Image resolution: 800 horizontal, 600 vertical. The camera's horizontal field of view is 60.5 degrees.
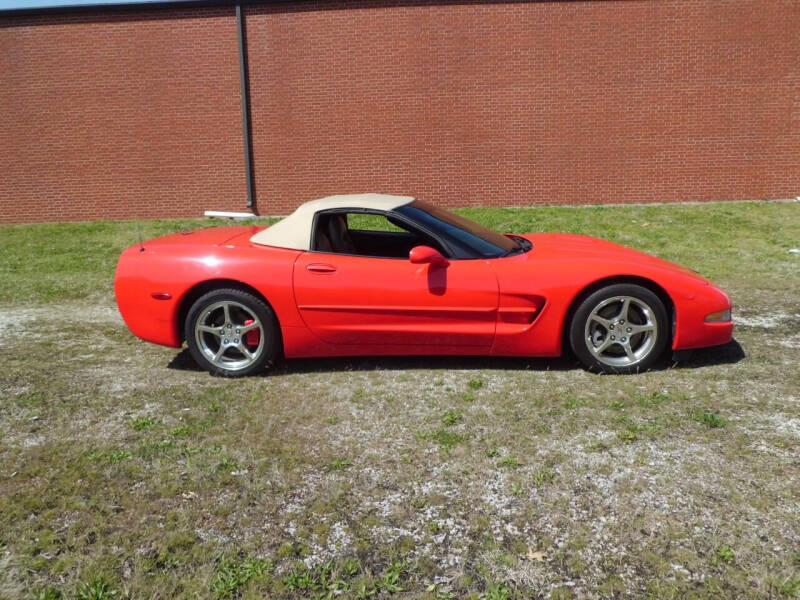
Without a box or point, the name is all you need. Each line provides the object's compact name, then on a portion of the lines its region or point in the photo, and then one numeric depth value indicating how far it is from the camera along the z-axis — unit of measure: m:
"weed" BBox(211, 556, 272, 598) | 2.48
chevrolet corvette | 4.66
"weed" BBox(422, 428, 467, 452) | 3.65
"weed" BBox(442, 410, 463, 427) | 3.95
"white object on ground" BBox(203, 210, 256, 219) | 13.56
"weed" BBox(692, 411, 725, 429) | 3.80
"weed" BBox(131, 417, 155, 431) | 3.97
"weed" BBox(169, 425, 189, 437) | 3.86
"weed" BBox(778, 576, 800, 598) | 2.39
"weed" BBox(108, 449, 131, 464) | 3.53
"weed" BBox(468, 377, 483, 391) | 4.51
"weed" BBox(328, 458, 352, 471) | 3.43
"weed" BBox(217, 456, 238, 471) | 3.43
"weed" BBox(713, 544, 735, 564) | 2.58
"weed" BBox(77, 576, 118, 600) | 2.45
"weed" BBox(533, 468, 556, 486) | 3.23
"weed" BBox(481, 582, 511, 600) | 2.43
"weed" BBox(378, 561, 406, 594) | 2.48
